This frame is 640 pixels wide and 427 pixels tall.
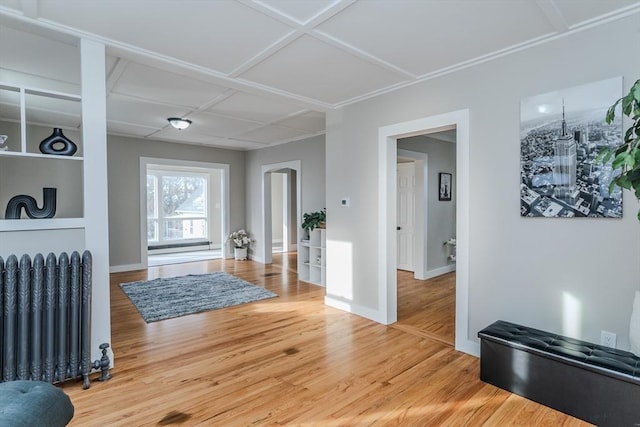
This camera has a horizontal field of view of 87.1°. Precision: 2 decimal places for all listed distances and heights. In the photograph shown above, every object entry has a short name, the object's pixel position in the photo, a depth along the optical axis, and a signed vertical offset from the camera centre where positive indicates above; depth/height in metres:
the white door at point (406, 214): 6.17 -0.09
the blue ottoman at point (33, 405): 1.16 -0.72
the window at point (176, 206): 9.29 +0.15
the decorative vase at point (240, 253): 7.73 -0.98
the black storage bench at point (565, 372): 1.88 -1.02
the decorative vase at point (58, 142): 2.41 +0.49
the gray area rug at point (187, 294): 4.14 -1.19
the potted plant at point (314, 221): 5.46 -0.18
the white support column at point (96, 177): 2.45 +0.26
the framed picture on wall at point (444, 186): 6.02 +0.41
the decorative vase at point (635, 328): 1.96 -0.71
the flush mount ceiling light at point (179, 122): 4.78 +1.26
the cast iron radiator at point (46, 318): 2.11 -0.69
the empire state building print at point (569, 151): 2.20 +0.40
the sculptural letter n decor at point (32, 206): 2.27 +0.04
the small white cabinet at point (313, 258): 5.45 -0.81
